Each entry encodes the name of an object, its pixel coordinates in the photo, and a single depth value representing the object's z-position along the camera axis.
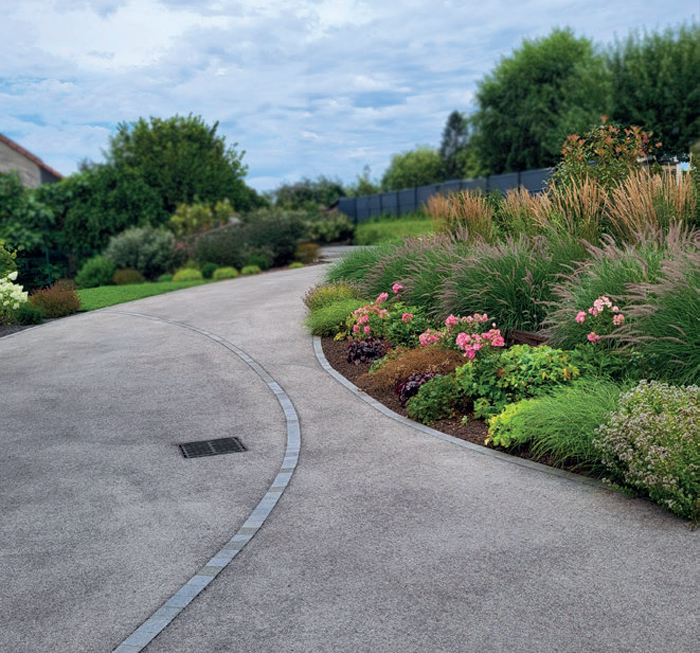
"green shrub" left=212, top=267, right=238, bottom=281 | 24.92
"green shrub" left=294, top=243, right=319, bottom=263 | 27.81
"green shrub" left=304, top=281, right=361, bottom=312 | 14.09
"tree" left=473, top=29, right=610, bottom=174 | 50.78
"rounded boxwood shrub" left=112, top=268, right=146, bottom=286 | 26.61
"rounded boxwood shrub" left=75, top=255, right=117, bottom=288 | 26.83
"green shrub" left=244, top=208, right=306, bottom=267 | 27.17
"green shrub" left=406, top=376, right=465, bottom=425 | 8.22
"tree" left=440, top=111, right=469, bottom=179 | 67.19
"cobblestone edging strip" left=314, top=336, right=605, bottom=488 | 6.41
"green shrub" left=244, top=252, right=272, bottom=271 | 26.33
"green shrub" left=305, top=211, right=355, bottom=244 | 38.91
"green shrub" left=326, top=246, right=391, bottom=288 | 14.72
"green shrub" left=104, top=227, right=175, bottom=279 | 28.16
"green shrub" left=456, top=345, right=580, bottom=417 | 7.81
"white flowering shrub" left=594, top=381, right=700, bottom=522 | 5.44
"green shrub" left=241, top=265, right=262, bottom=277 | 25.67
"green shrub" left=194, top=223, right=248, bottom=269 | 26.77
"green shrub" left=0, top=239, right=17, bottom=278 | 17.58
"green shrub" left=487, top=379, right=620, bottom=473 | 6.48
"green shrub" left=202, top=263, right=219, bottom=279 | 26.11
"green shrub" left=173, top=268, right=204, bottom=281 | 25.41
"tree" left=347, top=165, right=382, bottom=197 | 65.00
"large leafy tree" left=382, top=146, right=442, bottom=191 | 66.88
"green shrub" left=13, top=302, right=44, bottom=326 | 16.52
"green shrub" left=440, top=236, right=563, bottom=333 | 9.78
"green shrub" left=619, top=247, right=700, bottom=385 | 6.88
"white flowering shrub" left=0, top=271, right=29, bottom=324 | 16.17
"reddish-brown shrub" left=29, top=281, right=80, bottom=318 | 17.72
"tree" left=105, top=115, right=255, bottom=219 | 41.09
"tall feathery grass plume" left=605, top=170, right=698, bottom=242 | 10.29
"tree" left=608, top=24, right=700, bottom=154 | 34.28
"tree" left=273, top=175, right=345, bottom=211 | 53.31
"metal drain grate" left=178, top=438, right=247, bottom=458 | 7.46
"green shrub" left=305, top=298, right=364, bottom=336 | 12.80
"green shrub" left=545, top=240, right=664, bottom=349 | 8.28
